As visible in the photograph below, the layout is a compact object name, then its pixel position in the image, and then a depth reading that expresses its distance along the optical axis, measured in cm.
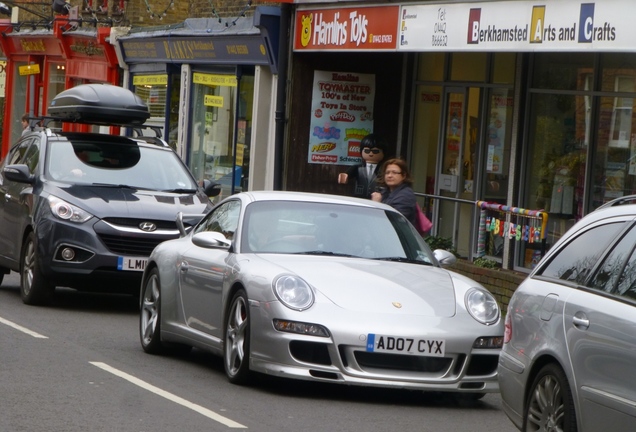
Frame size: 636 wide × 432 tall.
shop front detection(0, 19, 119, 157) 2869
